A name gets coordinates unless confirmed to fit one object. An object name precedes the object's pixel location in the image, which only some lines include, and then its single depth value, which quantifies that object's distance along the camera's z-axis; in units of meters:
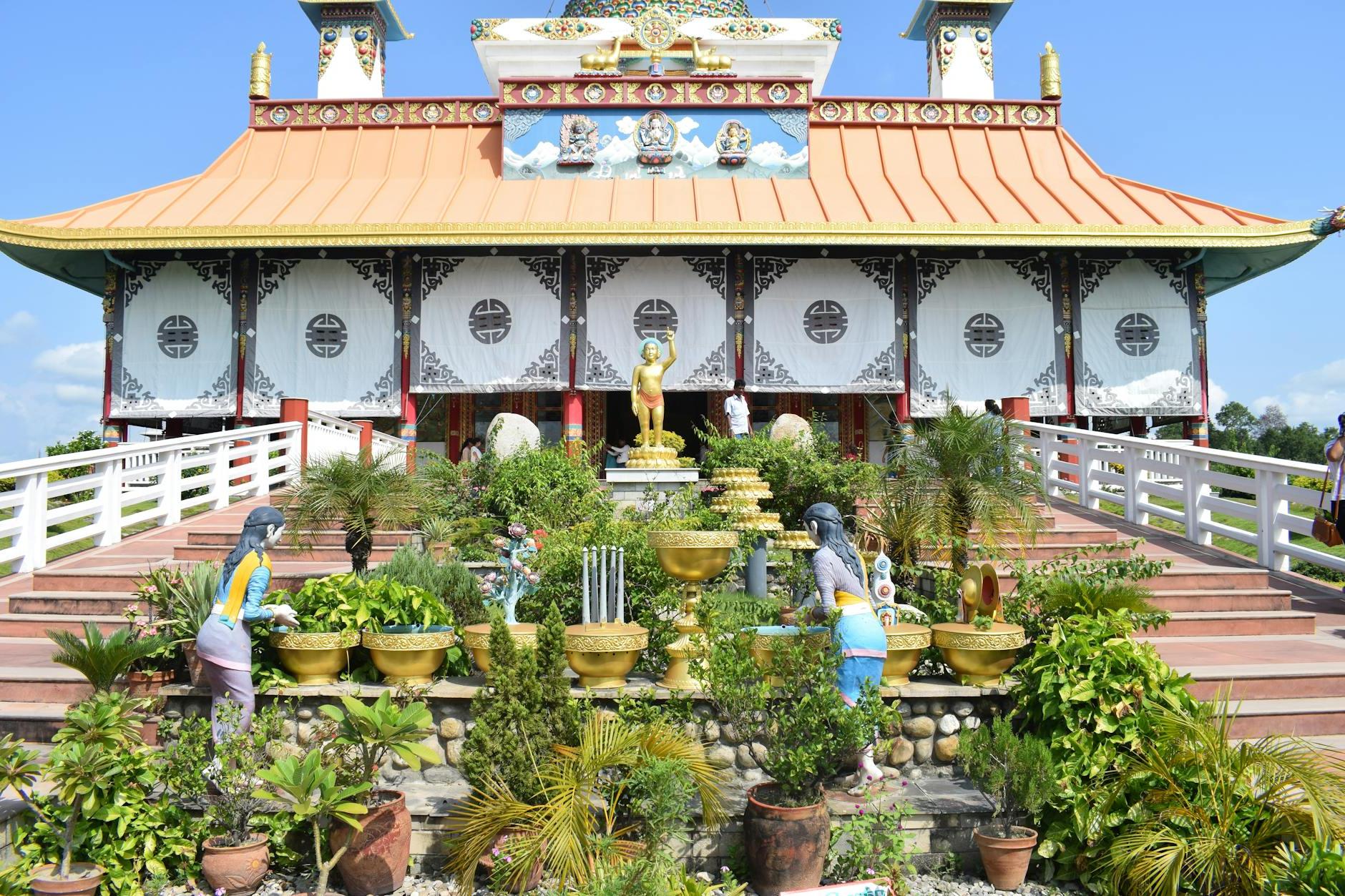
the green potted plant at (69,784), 4.73
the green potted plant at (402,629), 6.19
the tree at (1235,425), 41.38
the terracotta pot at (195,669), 6.18
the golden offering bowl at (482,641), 6.28
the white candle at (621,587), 6.39
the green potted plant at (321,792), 4.82
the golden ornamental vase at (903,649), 6.11
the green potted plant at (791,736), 4.89
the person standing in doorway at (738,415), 15.02
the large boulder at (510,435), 13.78
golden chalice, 6.17
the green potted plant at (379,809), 5.02
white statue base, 11.24
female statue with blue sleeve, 5.66
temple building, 16.06
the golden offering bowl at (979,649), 6.04
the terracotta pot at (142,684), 6.08
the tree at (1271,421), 50.96
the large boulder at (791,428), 13.83
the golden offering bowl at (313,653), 6.14
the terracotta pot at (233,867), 5.01
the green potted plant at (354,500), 7.77
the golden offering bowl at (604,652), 5.96
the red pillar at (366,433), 14.30
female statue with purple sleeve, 5.54
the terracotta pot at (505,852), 4.80
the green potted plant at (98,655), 5.81
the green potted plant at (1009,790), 5.11
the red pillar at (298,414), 13.66
